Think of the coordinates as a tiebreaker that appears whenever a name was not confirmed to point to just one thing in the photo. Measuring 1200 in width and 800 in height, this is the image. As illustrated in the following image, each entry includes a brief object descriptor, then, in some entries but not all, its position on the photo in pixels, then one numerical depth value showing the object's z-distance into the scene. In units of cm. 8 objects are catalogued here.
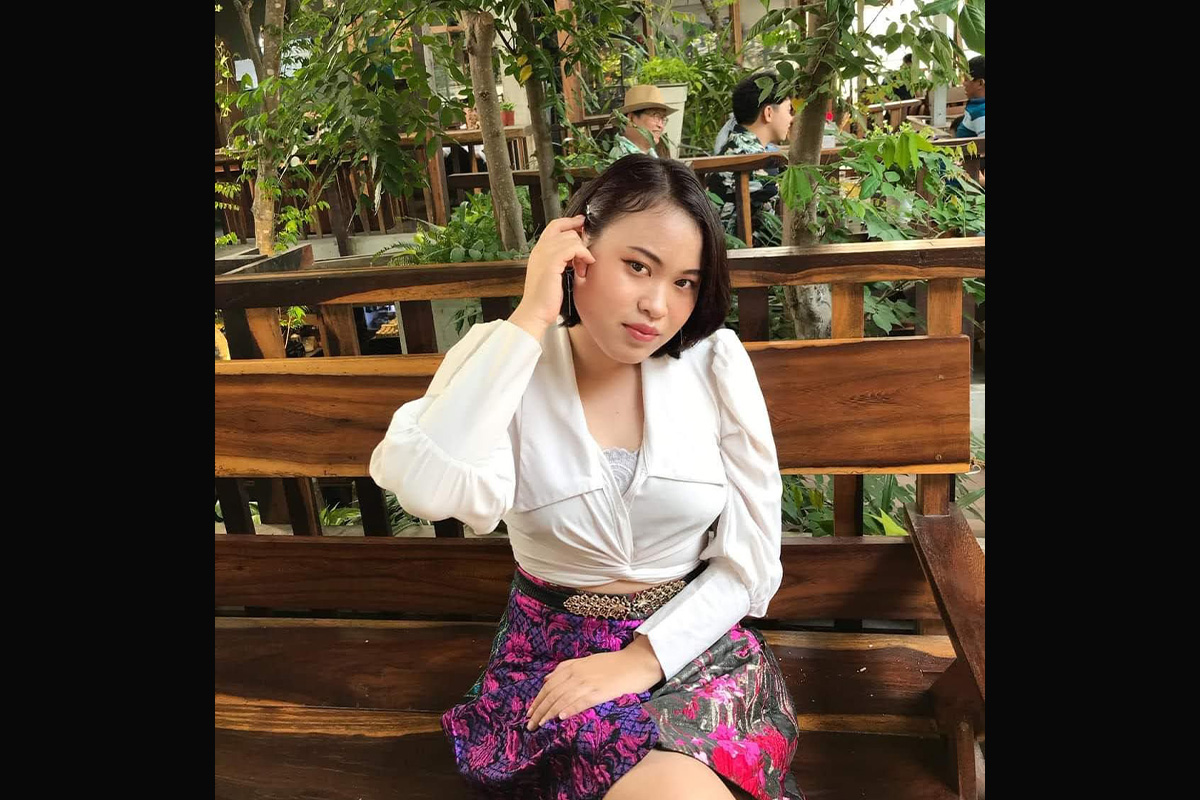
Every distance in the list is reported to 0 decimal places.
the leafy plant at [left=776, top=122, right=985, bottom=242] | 180
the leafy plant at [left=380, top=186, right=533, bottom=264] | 199
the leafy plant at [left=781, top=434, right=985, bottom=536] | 202
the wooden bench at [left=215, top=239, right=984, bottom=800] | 156
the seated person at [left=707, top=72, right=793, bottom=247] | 190
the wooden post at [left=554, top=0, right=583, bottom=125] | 199
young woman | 118
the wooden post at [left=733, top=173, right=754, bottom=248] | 200
